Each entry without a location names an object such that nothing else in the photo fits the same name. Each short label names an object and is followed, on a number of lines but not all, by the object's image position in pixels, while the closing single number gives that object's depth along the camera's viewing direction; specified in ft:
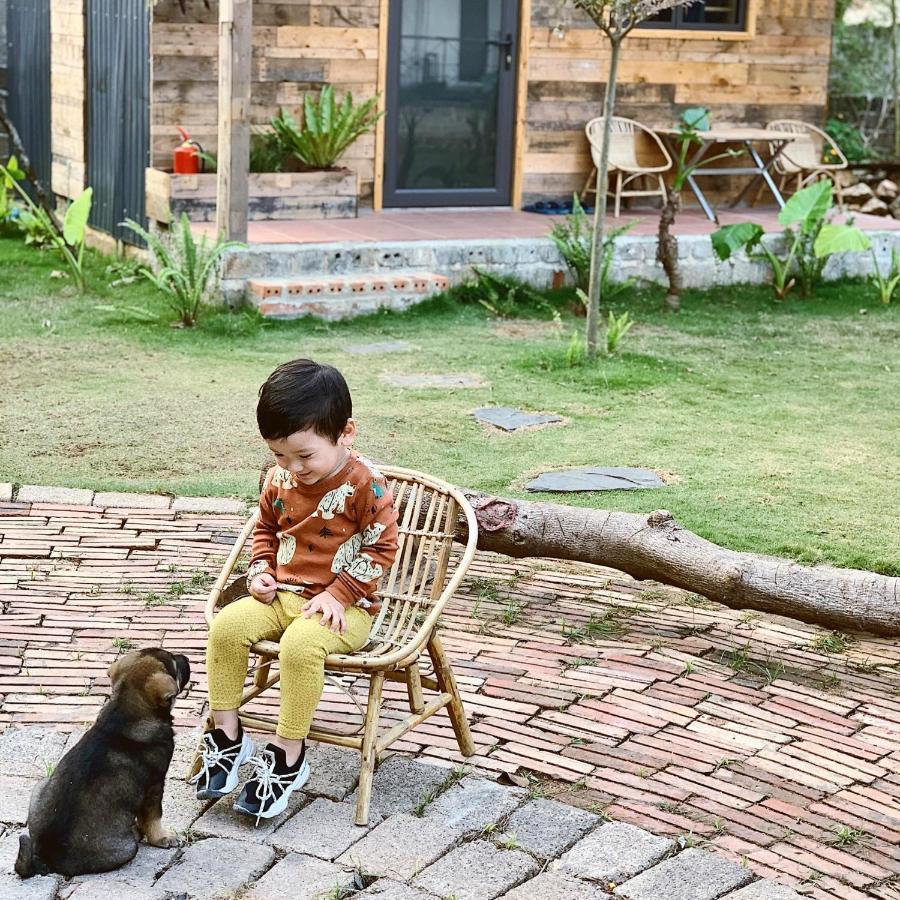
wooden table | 41.81
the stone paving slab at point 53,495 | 19.85
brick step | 33.30
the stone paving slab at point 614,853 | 10.75
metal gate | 37.24
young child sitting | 11.53
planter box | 36.01
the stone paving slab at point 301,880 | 10.28
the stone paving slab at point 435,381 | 28.48
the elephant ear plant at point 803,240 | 36.76
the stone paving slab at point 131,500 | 19.83
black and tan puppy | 10.11
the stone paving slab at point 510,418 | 25.55
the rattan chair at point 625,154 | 42.09
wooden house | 37.58
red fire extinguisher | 36.24
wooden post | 32.01
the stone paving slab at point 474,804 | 11.44
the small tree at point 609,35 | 27.25
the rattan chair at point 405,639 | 11.68
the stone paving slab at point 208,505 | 19.77
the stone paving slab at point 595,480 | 21.53
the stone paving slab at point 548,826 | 11.09
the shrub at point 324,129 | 37.99
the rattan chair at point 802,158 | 45.21
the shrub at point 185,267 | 31.63
